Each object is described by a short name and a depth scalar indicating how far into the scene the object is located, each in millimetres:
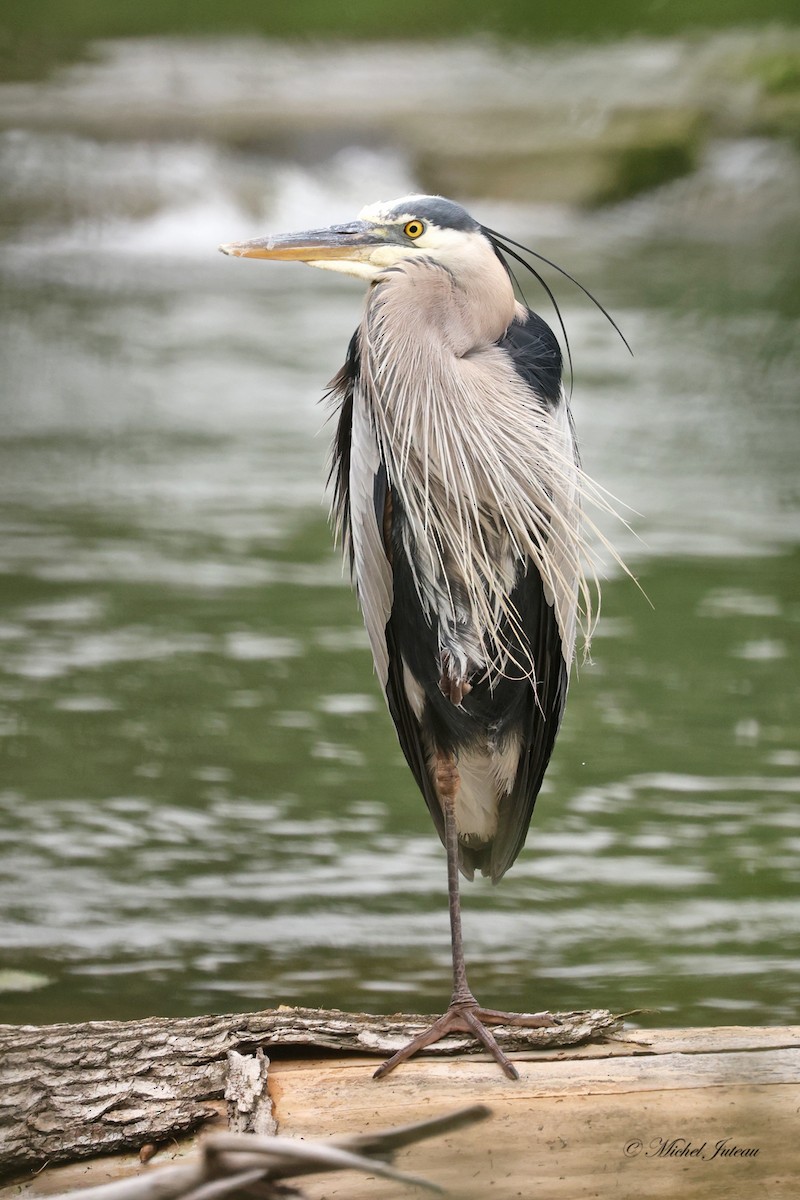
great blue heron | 15263
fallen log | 15074
